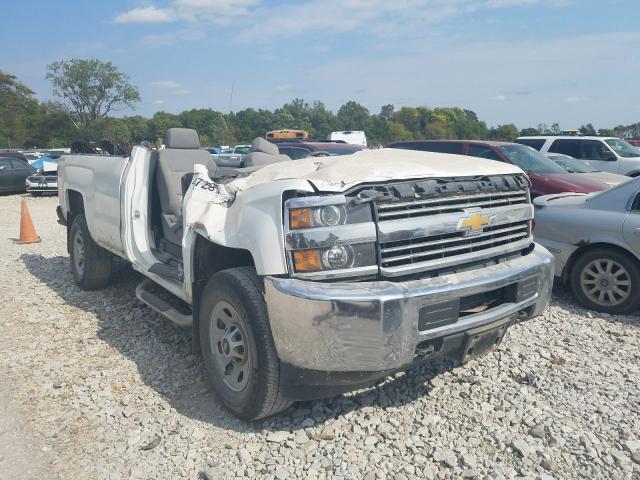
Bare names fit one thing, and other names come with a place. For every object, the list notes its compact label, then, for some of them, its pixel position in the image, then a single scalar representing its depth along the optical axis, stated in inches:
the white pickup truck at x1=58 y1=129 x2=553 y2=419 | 105.5
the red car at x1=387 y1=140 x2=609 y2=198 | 349.4
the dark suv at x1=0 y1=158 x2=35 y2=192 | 761.0
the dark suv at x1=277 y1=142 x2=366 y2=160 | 453.7
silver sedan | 200.2
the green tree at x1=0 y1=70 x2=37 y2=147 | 2156.7
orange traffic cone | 370.9
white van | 1037.7
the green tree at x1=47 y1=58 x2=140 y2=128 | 2866.6
